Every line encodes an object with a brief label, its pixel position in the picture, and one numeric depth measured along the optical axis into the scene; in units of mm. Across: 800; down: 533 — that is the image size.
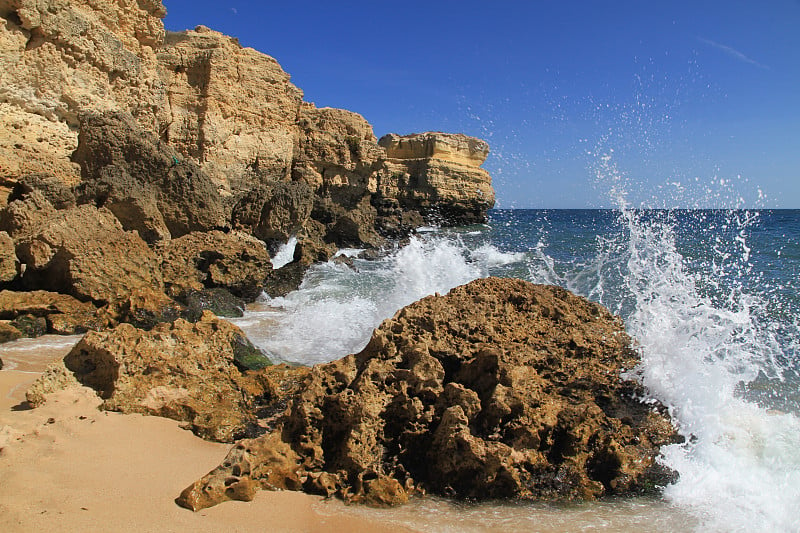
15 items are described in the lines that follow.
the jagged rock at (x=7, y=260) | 5938
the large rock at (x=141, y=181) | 7934
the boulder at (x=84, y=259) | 5781
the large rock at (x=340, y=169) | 15266
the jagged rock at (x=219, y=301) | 6573
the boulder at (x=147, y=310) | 5156
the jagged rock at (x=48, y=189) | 7637
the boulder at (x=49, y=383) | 3215
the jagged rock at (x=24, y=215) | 6895
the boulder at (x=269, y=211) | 11258
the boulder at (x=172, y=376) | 3375
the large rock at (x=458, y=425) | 2682
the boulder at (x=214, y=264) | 7133
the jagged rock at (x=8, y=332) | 4836
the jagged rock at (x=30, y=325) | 5059
